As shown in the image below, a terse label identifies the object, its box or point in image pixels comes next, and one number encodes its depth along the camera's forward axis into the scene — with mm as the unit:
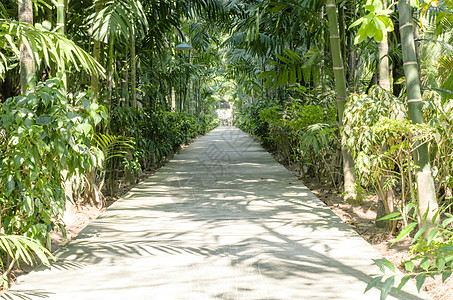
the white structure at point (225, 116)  84488
